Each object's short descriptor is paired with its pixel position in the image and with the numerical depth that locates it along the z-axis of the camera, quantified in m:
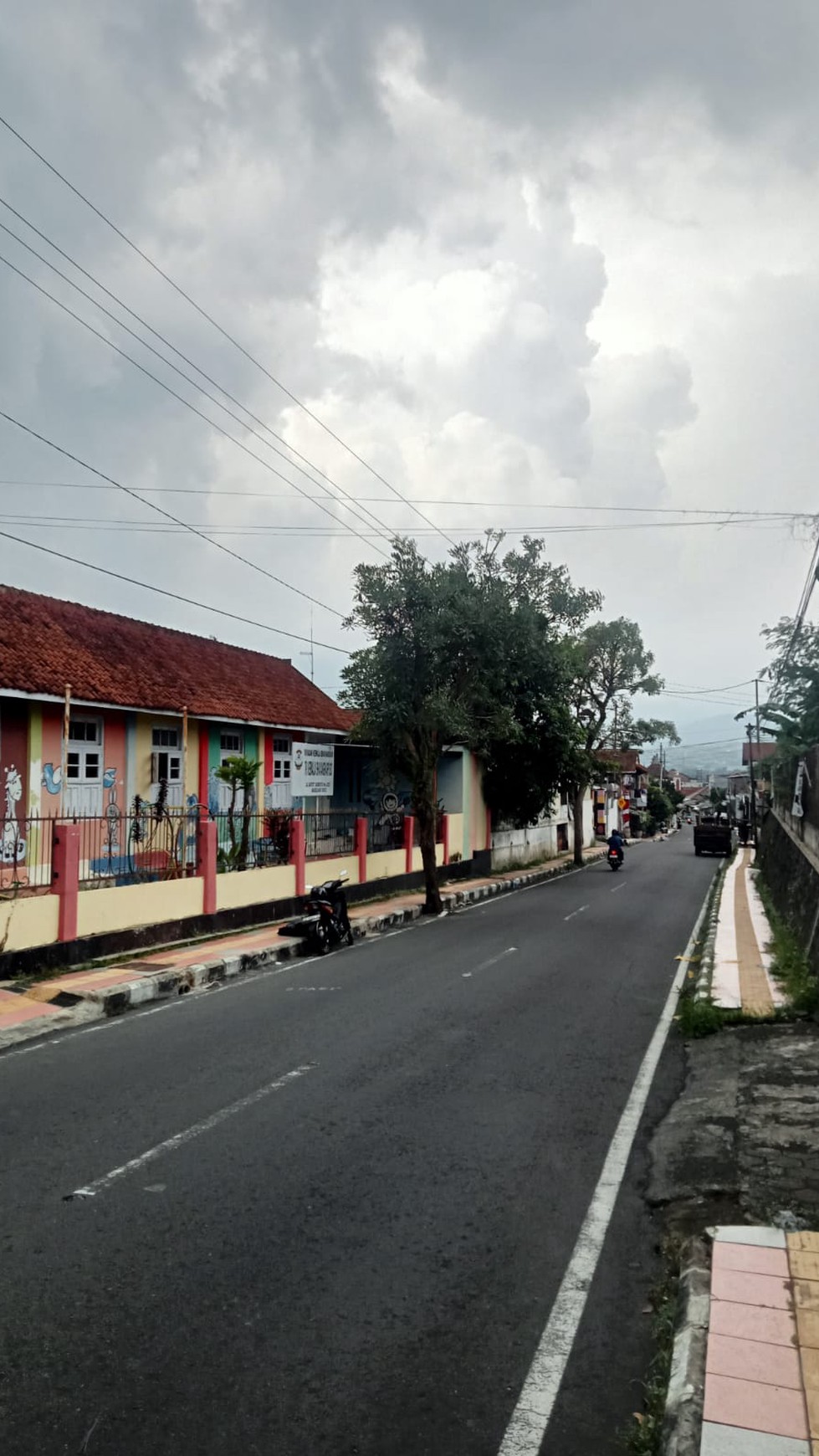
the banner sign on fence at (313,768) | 20.66
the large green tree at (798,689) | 16.19
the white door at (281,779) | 24.05
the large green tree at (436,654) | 19.33
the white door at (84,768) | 17.67
